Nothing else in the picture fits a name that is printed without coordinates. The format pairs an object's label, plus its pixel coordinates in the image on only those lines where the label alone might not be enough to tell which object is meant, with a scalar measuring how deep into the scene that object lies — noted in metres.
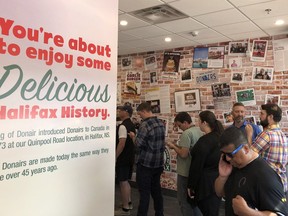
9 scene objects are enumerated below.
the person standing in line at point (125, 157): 4.03
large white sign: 1.12
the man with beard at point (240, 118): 3.69
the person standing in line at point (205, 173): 2.75
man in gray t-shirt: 3.06
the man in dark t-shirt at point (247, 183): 1.50
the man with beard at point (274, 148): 2.80
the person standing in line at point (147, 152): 3.52
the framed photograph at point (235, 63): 4.58
